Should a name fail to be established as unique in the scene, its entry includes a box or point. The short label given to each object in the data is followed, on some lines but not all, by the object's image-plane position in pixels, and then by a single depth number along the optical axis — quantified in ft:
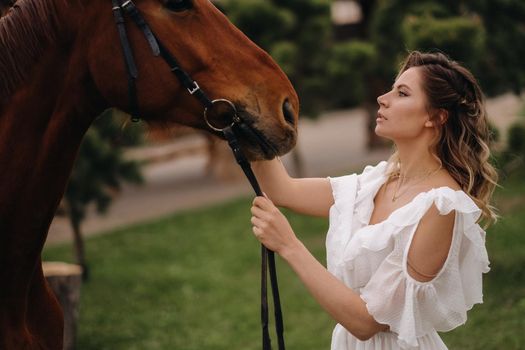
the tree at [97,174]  22.71
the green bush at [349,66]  32.71
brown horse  7.47
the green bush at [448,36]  19.06
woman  7.82
